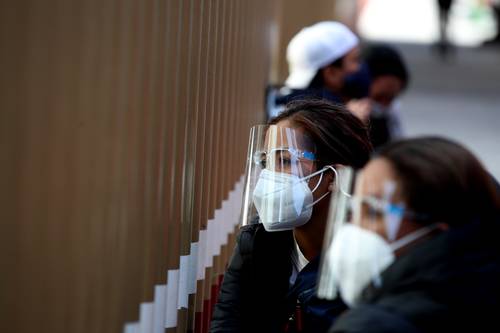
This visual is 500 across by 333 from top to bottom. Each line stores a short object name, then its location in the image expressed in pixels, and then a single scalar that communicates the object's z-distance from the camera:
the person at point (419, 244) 3.93
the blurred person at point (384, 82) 12.80
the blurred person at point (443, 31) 25.55
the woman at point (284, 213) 5.74
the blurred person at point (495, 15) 26.63
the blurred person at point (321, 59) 10.21
